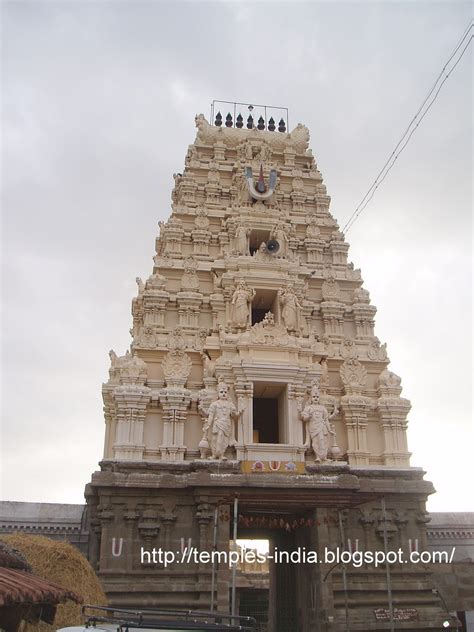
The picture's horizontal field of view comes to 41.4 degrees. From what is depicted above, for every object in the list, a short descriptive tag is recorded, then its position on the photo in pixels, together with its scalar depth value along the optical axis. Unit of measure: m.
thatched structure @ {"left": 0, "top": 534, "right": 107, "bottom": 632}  15.29
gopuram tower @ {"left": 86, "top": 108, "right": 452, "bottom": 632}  18.45
